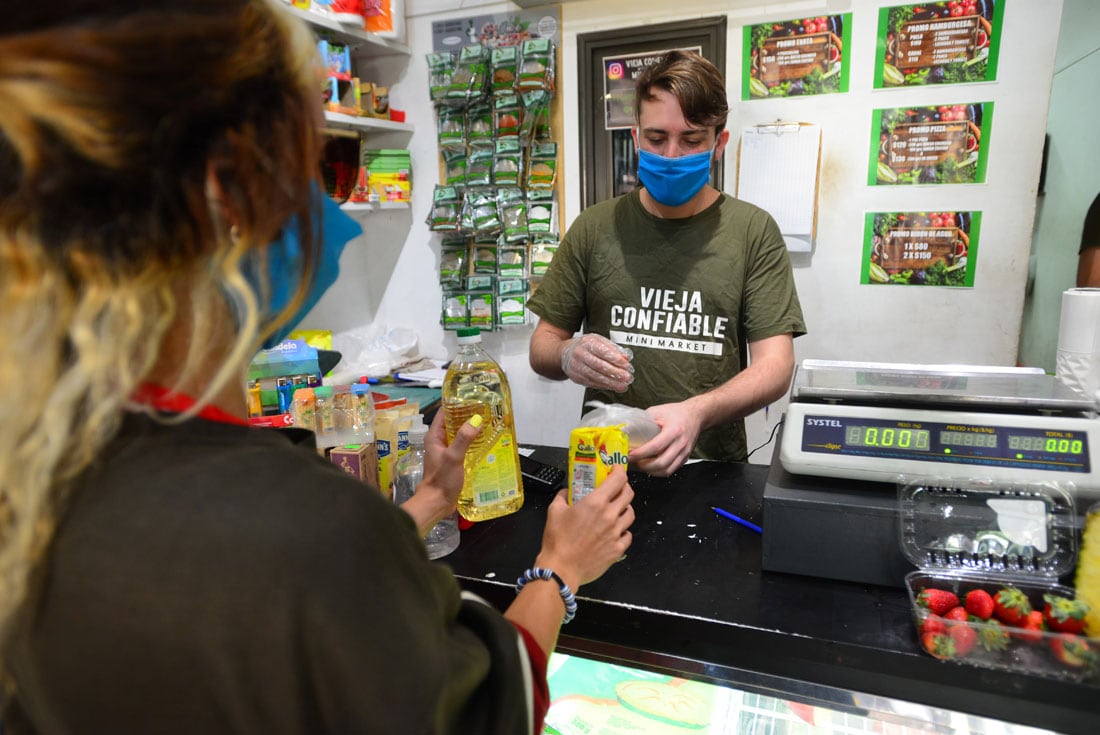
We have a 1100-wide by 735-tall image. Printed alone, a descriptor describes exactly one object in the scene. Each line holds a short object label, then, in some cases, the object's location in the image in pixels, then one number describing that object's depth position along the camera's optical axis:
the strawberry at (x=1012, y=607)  0.91
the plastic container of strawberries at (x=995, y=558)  0.87
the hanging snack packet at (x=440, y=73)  3.15
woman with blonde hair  0.48
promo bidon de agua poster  2.66
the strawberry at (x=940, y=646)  0.91
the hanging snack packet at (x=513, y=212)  3.17
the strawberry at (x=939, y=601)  0.96
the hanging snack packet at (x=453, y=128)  3.21
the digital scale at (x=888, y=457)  1.03
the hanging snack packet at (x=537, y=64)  2.93
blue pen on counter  1.30
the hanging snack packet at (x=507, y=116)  3.05
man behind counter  1.90
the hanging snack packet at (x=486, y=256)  3.30
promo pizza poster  2.56
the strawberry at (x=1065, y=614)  0.89
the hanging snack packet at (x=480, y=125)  3.16
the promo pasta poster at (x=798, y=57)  2.65
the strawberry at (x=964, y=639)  0.90
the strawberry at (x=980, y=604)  0.93
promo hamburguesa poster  2.48
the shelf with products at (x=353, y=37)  2.79
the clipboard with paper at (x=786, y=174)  2.75
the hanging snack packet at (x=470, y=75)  3.07
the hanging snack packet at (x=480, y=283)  3.30
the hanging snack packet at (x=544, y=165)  3.10
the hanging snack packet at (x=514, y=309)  3.27
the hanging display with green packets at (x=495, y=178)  3.05
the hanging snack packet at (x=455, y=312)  3.35
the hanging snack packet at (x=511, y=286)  3.26
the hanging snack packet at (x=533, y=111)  2.99
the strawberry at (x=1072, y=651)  0.85
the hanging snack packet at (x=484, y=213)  3.18
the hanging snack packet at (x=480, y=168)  3.17
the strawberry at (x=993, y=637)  0.88
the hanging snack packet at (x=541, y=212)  3.15
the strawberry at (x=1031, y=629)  0.87
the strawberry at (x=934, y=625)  0.92
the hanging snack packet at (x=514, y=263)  3.25
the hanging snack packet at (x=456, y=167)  3.24
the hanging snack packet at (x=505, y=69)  3.02
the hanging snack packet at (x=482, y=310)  3.31
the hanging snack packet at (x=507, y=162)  3.10
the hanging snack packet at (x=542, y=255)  3.21
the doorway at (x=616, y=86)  2.81
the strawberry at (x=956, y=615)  0.92
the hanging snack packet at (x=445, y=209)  3.24
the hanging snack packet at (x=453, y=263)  3.35
